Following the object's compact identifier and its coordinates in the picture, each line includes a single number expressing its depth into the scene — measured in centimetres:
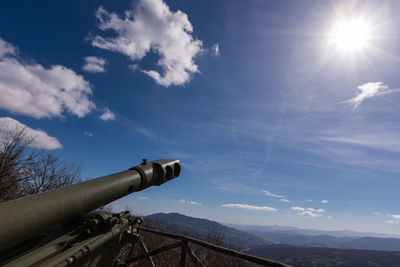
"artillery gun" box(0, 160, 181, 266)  259
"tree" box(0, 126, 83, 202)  2102
